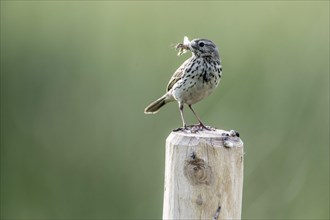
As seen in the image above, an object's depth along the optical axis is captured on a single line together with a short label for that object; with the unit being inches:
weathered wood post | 191.8
